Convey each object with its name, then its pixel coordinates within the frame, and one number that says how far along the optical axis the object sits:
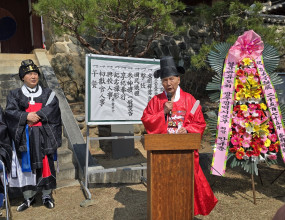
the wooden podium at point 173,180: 2.64
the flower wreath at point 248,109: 4.06
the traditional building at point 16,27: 10.48
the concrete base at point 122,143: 6.28
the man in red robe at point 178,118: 3.12
